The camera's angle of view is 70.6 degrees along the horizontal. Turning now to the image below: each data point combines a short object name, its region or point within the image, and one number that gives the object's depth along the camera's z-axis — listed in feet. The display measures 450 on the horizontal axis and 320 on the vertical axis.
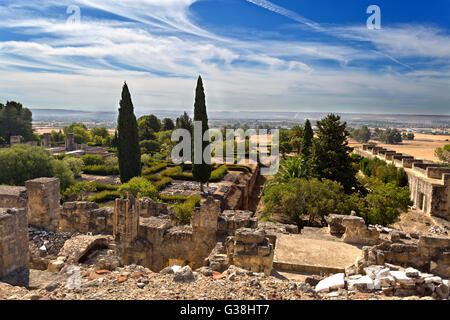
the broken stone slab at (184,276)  21.56
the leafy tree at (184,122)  152.49
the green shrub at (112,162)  113.50
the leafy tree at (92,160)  117.60
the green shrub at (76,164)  95.63
